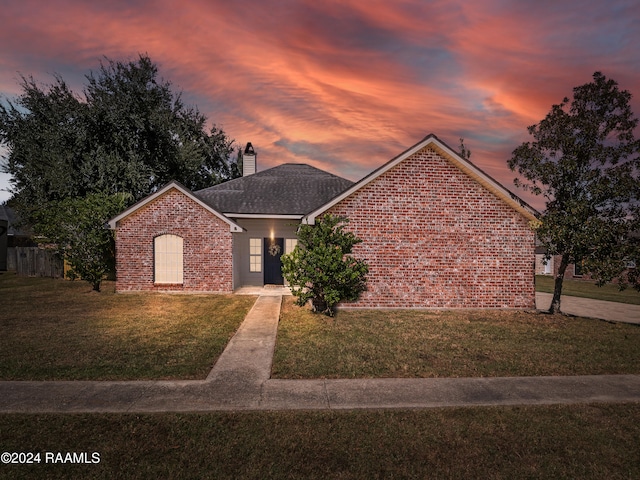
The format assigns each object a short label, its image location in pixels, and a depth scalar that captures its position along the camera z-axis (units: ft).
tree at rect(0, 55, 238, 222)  81.51
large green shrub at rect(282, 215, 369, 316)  36.27
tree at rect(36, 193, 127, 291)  53.16
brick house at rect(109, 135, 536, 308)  39.88
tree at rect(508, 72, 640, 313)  34.94
